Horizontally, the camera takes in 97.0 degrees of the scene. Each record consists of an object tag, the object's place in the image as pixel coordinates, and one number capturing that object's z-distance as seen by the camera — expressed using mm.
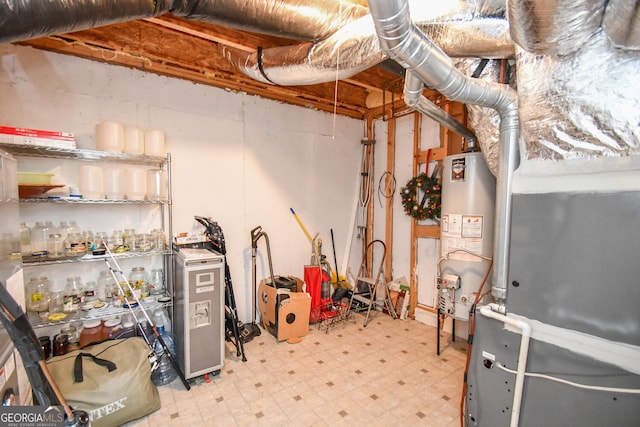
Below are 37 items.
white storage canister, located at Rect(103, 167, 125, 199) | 2426
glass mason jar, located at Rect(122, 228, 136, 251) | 2492
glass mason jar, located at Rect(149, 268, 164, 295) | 2674
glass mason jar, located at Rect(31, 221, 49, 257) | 2242
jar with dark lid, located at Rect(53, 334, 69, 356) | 2230
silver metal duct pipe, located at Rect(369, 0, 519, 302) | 1202
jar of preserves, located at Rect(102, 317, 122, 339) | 2400
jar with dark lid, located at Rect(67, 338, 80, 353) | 2261
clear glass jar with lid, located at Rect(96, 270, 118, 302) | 2465
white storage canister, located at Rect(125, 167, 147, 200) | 2467
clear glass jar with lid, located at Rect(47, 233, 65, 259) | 2156
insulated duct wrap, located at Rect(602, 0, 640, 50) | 969
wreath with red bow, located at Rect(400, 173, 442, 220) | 3258
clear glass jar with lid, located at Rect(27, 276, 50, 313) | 2139
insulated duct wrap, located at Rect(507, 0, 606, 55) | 1071
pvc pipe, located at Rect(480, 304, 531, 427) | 1406
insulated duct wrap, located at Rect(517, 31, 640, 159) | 1134
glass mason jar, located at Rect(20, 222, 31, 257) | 2074
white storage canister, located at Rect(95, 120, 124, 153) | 2338
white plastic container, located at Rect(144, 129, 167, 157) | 2564
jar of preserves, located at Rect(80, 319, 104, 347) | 2330
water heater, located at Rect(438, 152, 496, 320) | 2514
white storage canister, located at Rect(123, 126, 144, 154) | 2445
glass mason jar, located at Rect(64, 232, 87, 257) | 2178
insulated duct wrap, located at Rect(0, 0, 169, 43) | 1229
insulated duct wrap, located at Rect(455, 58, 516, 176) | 1971
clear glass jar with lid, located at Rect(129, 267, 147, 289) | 2597
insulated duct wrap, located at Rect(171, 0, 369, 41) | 1576
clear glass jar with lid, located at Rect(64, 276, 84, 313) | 2211
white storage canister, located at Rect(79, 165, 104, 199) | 2277
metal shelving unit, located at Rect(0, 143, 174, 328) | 2041
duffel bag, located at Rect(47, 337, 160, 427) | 1777
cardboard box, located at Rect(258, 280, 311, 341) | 2984
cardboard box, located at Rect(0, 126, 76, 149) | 1876
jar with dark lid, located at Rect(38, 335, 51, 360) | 2251
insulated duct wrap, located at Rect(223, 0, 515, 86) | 1653
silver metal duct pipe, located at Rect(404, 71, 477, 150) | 1724
